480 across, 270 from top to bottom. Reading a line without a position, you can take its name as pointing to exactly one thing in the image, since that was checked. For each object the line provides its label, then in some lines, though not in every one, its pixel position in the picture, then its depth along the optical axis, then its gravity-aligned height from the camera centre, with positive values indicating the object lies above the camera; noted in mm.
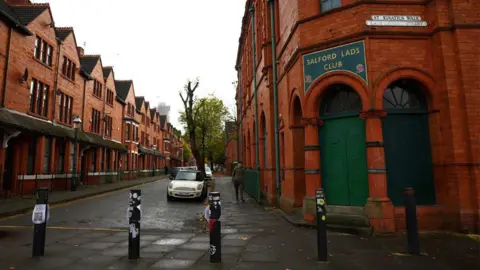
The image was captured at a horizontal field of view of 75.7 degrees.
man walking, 14947 -364
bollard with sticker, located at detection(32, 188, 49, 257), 5719 -916
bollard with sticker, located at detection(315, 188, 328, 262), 5453 -1093
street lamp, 19766 +49
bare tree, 28855 +5284
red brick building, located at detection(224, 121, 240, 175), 55012 +4647
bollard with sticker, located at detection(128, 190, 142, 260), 5578 -970
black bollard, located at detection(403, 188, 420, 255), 5855 -1088
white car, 15352 -919
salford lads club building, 7707 +1558
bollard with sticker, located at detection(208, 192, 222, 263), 5359 -1185
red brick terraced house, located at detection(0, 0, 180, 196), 15734 +4323
